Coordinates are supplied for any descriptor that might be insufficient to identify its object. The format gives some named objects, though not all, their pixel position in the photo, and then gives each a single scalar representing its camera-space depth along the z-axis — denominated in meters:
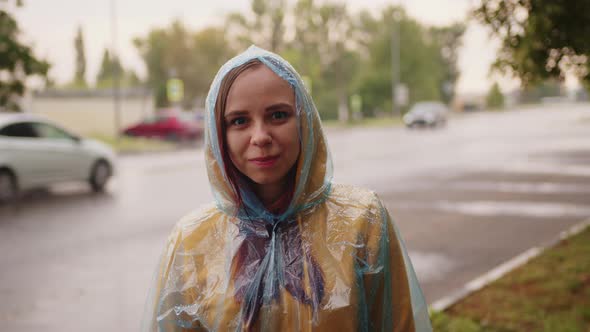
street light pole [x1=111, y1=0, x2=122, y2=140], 24.27
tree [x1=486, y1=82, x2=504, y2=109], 78.06
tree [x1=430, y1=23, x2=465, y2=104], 91.12
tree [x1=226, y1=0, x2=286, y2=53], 54.12
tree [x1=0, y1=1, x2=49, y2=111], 10.86
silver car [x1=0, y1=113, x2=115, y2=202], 10.67
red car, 27.06
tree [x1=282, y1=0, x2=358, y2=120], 54.00
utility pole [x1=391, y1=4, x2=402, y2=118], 62.72
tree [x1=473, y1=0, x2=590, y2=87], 4.62
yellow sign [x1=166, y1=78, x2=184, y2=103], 27.19
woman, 1.59
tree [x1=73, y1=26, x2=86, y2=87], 79.26
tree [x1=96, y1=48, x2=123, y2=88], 87.50
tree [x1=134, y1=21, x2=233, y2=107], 56.09
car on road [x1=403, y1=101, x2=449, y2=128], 37.56
